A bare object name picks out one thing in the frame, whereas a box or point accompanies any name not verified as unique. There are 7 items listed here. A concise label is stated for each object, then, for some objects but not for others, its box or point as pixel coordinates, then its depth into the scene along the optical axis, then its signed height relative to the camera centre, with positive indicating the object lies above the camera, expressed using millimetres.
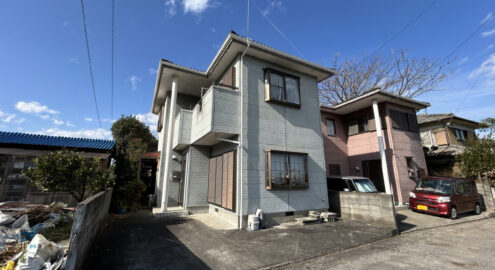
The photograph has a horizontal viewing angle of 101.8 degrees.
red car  8453 -1028
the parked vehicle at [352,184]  8773 -448
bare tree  17297 +8066
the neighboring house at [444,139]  13195 +2513
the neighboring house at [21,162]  8273 +597
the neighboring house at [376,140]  10977 +2033
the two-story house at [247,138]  7047 +1439
